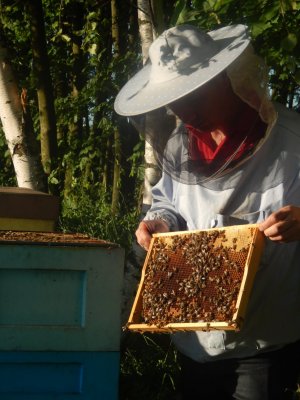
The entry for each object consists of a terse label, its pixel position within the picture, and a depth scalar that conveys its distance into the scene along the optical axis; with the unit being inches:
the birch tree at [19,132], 243.4
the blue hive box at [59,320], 101.7
